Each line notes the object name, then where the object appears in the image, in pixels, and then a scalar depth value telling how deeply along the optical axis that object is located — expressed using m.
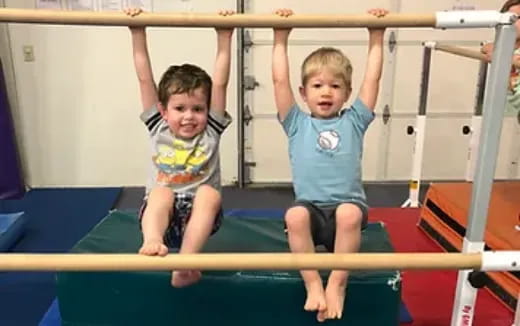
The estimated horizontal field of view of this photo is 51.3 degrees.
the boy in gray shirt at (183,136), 1.83
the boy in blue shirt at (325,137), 1.77
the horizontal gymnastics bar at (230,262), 1.31
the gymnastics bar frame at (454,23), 1.42
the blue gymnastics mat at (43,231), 2.51
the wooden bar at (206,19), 1.47
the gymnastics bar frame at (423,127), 3.02
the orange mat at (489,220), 2.34
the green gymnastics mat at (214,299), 1.84
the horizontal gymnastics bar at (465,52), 2.48
